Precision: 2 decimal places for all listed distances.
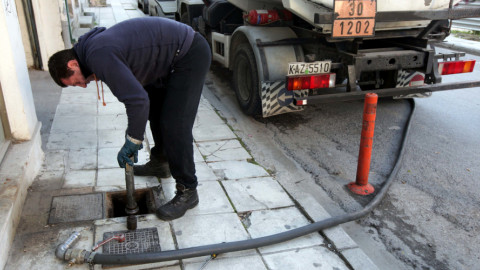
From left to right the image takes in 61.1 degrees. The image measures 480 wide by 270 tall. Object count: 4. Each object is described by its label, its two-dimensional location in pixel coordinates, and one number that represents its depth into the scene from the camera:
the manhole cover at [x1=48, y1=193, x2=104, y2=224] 3.24
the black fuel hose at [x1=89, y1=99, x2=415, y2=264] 2.65
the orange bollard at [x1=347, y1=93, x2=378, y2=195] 3.67
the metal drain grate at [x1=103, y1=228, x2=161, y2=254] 2.87
